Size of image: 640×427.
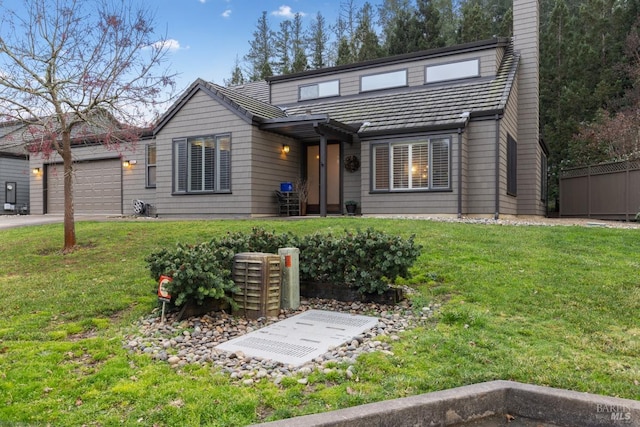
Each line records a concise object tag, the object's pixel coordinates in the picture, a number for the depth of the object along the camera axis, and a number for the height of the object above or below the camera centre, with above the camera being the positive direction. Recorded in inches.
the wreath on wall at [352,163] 506.9 +52.9
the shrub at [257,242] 200.2 -14.6
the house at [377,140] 439.2 +74.8
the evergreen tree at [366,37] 1003.1 +445.5
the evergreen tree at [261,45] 1310.3 +484.1
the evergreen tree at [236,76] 1282.0 +386.6
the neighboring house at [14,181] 752.3 +49.5
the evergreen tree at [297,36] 1280.8 +499.7
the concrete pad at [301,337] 136.0 -43.1
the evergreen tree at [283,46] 1285.7 +476.0
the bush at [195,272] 162.7 -23.5
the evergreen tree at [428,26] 954.7 +398.8
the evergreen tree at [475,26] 916.6 +380.5
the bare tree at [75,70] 299.1 +97.0
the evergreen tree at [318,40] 1246.3 +476.7
